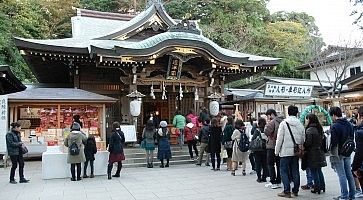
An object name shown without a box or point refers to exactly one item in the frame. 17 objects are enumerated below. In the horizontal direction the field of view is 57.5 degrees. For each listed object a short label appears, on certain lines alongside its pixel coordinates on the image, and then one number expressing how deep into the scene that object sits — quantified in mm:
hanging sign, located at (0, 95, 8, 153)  12656
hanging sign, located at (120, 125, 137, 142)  13609
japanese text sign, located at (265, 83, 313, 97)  15258
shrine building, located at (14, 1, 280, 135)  13695
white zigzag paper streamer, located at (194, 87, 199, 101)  16116
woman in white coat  9695
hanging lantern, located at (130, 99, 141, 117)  13820
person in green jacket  13656
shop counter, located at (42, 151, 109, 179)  9898
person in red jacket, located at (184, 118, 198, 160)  12846
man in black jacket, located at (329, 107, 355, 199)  5996
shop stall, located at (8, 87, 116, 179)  13359
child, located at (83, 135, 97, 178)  9848
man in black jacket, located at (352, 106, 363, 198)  5191
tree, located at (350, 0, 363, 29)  13568
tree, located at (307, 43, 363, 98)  25866
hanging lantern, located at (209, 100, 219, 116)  15805
